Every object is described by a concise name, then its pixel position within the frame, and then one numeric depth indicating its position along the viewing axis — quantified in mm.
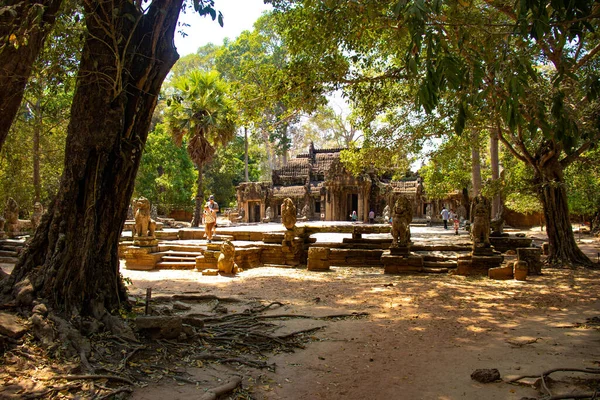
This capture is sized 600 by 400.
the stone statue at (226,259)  11406
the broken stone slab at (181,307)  6555
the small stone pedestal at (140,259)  12758
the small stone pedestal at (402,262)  11453
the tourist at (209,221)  14430
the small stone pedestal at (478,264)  11031
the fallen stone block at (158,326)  4719
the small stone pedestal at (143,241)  13258
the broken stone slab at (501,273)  10359
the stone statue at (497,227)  15778
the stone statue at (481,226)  11516
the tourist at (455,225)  21109
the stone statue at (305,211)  32881
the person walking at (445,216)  25748
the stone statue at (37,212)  16516
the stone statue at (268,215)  33344
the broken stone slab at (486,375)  4078
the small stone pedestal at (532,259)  10609
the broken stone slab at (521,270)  9961
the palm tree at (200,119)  22844
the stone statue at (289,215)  13508
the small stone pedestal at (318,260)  12328
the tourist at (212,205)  14641
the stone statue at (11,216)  16312
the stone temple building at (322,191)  31031
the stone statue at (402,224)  11852
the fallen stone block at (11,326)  3913
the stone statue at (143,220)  13273
